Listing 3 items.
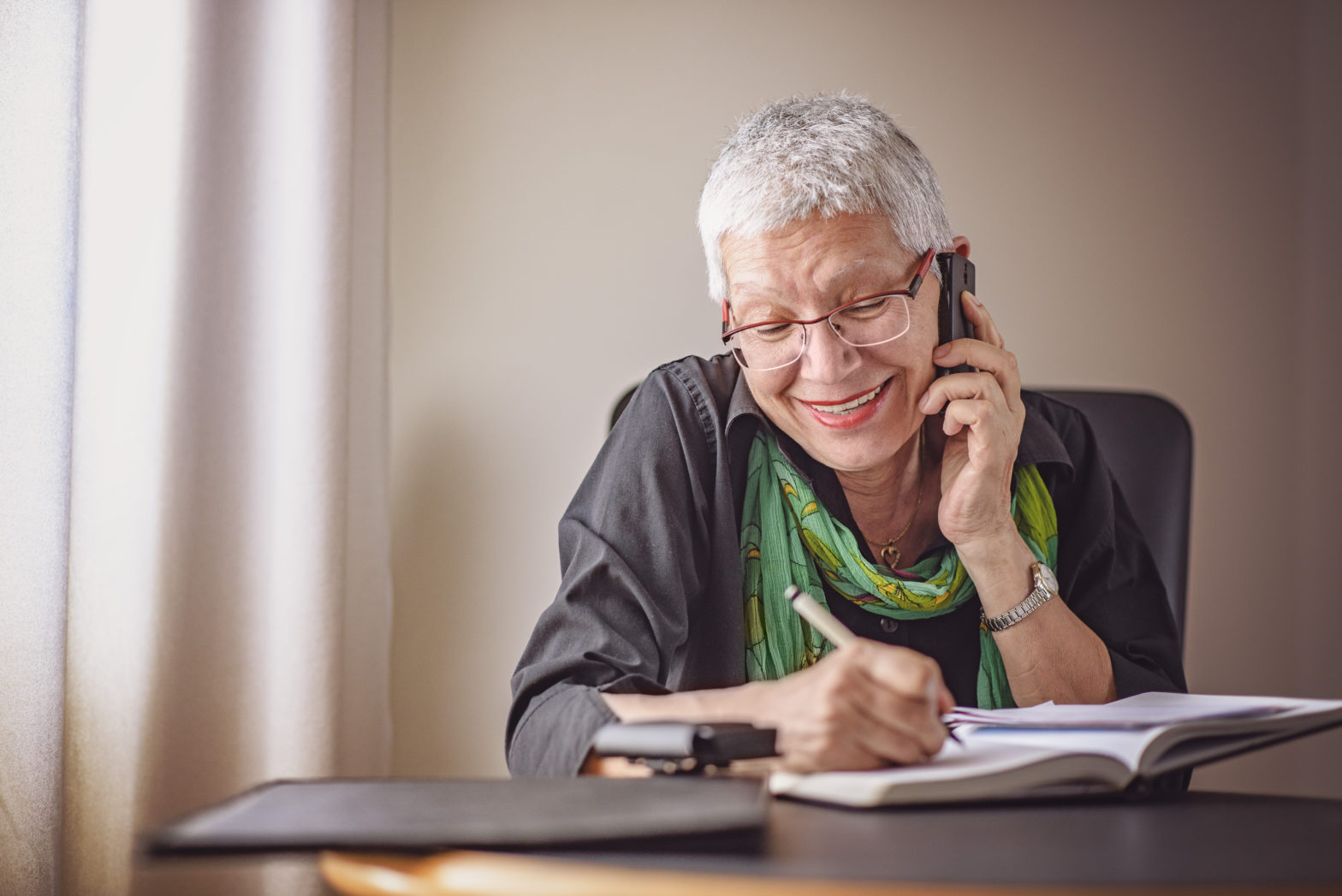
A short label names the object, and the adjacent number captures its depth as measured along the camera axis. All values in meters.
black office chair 1.43
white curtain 1.17
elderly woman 1.06
